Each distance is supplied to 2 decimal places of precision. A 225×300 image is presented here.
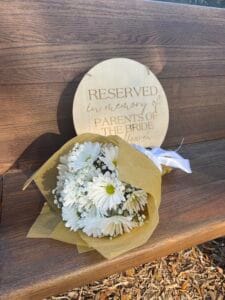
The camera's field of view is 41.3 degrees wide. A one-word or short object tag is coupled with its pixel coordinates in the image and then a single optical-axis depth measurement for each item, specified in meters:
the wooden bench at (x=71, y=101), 0.60
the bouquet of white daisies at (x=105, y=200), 0.60
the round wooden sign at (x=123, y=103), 0.87
